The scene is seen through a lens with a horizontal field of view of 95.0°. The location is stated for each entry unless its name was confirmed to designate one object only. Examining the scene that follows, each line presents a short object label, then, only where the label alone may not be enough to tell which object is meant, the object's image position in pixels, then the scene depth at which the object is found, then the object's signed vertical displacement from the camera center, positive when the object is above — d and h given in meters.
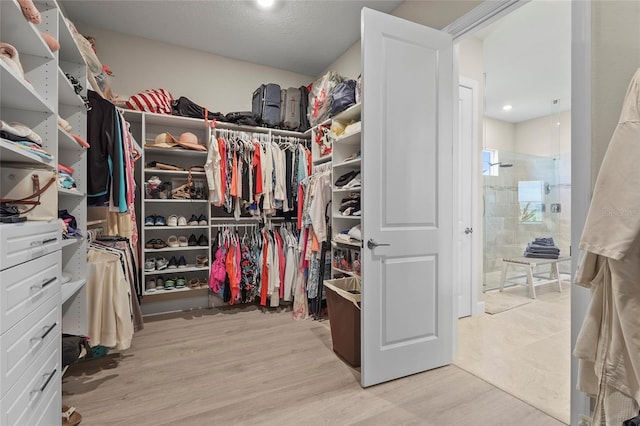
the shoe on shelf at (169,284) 2.99 -0.78
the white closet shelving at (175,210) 2.93 -0.01
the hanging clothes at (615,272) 0.96 -0.24
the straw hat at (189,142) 3.00 +0.69
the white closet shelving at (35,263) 0.91 -0.21
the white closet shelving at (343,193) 2.57 +0.14
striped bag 2.84 +1.06
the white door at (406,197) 1.79 +0.07
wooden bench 3.73 -0.88
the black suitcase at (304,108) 3.49 +1.19
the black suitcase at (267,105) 3.31 +1.17
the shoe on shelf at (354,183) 2.44 +0.21
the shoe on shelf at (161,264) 2.95 -0.56
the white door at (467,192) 2.99 +0.16
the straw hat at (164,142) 2.90 +0.68
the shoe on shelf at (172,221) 3.00 -0.13
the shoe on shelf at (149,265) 2.89 -0.56
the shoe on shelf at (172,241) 3.03 -0.34
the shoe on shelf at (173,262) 3.08 -0.57
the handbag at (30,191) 1.25 +0.08
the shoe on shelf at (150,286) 2.92 -0.77
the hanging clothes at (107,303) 1.92 -0.63
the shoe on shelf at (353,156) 2.52 +0.46
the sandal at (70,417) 1.46 -1.05
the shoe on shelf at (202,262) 3.15 -0.58
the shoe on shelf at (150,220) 2.93 -0.11
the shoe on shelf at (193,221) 3.09 -0.13
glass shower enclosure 4.07 +0.00
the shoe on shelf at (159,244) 2.95 -0.36
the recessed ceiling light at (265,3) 2.49 +1.77
